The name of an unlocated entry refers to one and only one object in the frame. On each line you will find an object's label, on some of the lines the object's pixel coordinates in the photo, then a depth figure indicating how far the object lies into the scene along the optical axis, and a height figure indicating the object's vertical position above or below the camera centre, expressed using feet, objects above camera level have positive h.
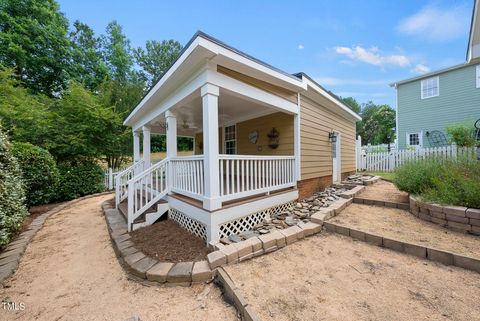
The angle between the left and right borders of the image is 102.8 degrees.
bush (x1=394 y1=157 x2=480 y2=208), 10.47 -1.43
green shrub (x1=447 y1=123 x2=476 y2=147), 24.54 +3.16
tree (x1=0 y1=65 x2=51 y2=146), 21.83 +5.42
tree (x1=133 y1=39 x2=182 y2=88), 71.36 +38.29
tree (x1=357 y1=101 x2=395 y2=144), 95.66 +16.97
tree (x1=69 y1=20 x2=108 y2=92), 50.03 +28.26
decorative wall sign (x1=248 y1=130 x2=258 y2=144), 20.78 +2.57
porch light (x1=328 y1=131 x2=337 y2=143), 21.99 +2.59
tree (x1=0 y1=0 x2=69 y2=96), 40.11 +26.85
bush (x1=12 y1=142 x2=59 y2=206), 18.02 -0.91
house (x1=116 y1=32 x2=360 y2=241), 10.78 +2.33
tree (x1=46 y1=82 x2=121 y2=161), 24.22 +4.80
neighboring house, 33.01 +10.31
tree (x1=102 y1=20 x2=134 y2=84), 58.18 +33.79
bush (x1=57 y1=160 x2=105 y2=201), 23.70 -2.31
